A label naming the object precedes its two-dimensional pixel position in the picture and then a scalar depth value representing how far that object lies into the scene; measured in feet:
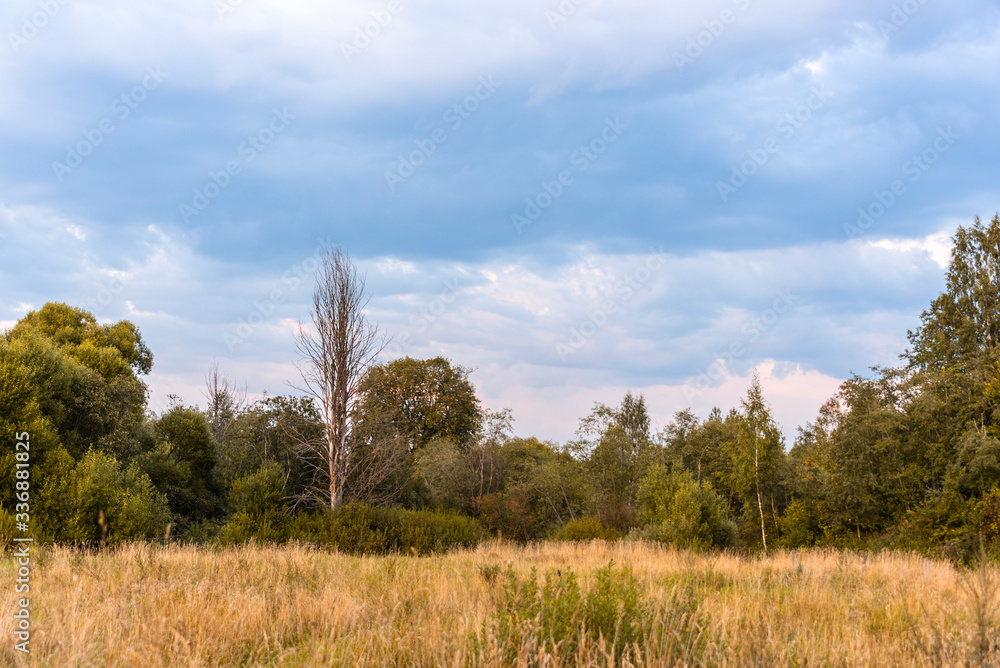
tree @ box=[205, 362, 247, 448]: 114.93
